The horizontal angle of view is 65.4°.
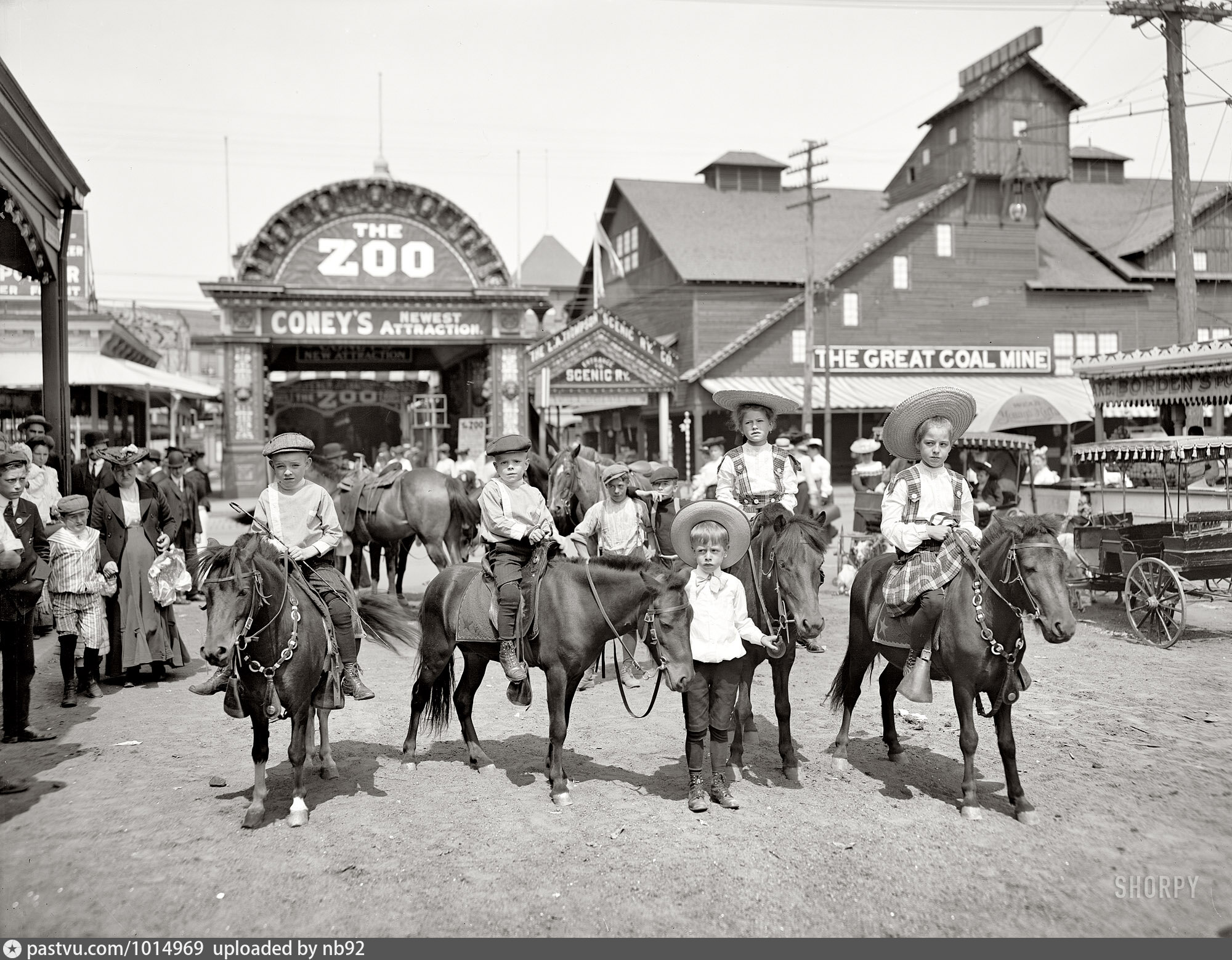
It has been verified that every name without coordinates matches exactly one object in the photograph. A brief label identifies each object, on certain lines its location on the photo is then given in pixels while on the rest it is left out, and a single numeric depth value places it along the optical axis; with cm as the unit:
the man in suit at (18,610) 634
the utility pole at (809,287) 2766
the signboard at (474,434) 2512
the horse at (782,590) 557
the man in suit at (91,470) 1105
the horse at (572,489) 1139
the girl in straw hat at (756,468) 691
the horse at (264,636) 484
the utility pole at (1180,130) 1586
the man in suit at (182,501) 874
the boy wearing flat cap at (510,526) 584
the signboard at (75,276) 2431
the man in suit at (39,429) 990
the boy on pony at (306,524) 571
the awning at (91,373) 1891
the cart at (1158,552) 955
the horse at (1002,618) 515
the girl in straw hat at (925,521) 559
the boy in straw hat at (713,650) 525
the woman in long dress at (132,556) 810
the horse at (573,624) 518
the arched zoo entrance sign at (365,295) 2434
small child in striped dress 747
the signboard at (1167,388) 1277
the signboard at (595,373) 3017
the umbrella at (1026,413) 1560
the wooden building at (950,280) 3497
